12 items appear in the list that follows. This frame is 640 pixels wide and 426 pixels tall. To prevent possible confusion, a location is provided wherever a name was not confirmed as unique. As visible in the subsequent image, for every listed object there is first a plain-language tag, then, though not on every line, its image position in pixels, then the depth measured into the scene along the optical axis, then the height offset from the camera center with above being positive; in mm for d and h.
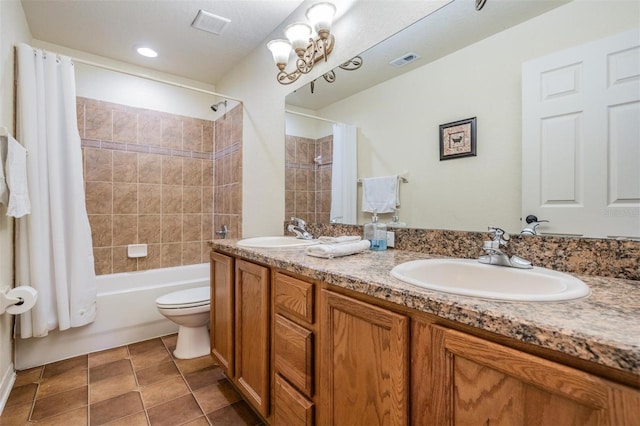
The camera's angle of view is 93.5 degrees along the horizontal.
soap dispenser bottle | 1413 -122
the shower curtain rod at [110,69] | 2002 +988
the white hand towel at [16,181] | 1552 +170
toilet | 1995 -730
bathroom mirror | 997 +472
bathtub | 1996 -834
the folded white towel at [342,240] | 1401 -146
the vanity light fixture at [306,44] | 1532 +961
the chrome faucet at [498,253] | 962 -155
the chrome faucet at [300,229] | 1888 -127
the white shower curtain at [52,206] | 1817 +40
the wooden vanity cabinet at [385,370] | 502 -375
